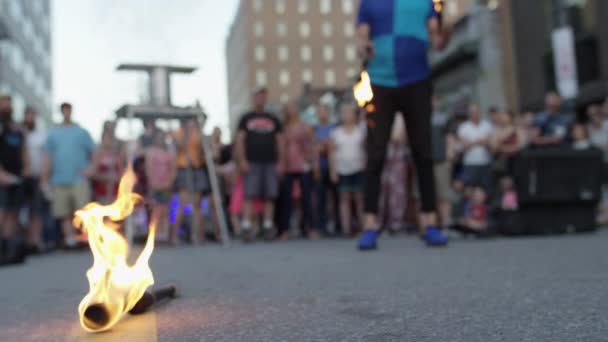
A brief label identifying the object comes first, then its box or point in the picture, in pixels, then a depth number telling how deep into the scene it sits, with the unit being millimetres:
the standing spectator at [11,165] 8391
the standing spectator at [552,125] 8453
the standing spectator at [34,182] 8812
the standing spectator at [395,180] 9265
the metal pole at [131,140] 7133
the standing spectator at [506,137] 8629
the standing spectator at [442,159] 9141
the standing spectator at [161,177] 9242
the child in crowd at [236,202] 10398
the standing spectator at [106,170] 9078
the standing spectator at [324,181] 9609
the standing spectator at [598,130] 9852
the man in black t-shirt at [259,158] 9094
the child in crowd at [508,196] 7309
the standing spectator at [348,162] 9062
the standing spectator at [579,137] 9391
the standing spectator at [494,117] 9277
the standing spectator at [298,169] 9523
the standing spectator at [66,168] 8766
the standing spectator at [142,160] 9500
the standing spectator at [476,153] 8891
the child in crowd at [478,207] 8875
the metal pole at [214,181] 7992
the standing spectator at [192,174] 9562
